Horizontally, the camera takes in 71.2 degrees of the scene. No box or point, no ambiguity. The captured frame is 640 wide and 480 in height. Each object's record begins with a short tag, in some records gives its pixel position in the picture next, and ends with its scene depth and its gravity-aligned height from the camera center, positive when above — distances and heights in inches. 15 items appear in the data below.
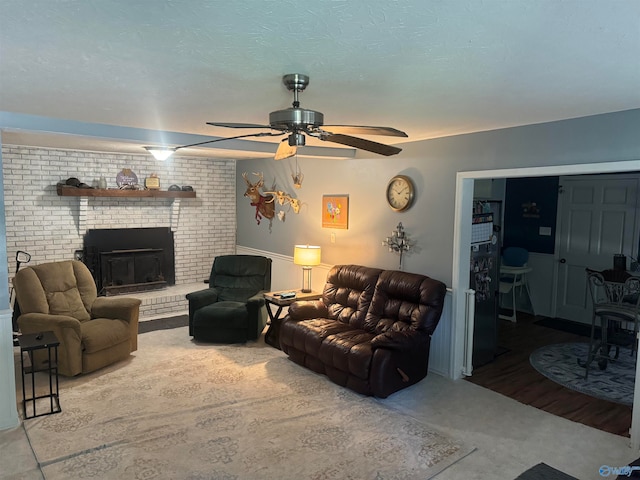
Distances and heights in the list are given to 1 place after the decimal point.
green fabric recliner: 200.7 -45.2
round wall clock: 179.2 +7.0
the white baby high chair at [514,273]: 249.3 -34.3
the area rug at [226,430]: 111.7 -64.2
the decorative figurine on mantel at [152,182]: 247.8 +12.9
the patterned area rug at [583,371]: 159.3 -62.5
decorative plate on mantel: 240.4 +14.9
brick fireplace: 214.8 -1.0
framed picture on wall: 209.2 -1.1
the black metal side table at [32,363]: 135.4 -50.0
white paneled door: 225.1 -8.6
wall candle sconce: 180.9 -12.9
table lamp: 205.2 -21.8
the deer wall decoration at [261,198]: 255.0 +5.5
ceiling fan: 82.9 +15.8
